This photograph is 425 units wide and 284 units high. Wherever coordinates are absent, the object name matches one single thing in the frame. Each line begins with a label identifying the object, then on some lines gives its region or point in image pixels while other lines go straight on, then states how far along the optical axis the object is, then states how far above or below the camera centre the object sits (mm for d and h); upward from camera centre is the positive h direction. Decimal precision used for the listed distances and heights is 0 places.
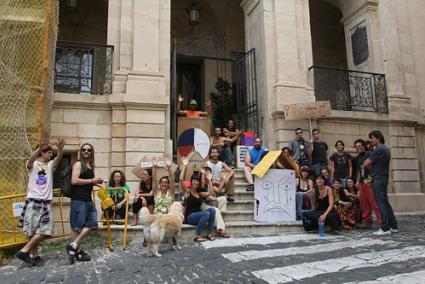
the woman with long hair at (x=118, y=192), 7027 +17
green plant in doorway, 13117 +3092
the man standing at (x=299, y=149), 9508 +1020
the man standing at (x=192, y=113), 10989 +2315
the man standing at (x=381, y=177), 6896 +208
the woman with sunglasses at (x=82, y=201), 5406 -104
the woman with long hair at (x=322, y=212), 7137 -423
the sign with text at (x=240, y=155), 10172 +958
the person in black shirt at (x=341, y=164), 8754 +575
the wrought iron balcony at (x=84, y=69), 9562 +3162
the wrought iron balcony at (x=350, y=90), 11945 +3143
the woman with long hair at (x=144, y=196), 7172 -67
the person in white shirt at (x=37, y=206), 5281 -160
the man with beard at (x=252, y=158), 9078 +782
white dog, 5500 -510
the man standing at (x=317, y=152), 9422 +925
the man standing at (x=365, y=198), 7879 -193
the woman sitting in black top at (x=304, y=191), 7938 -26
